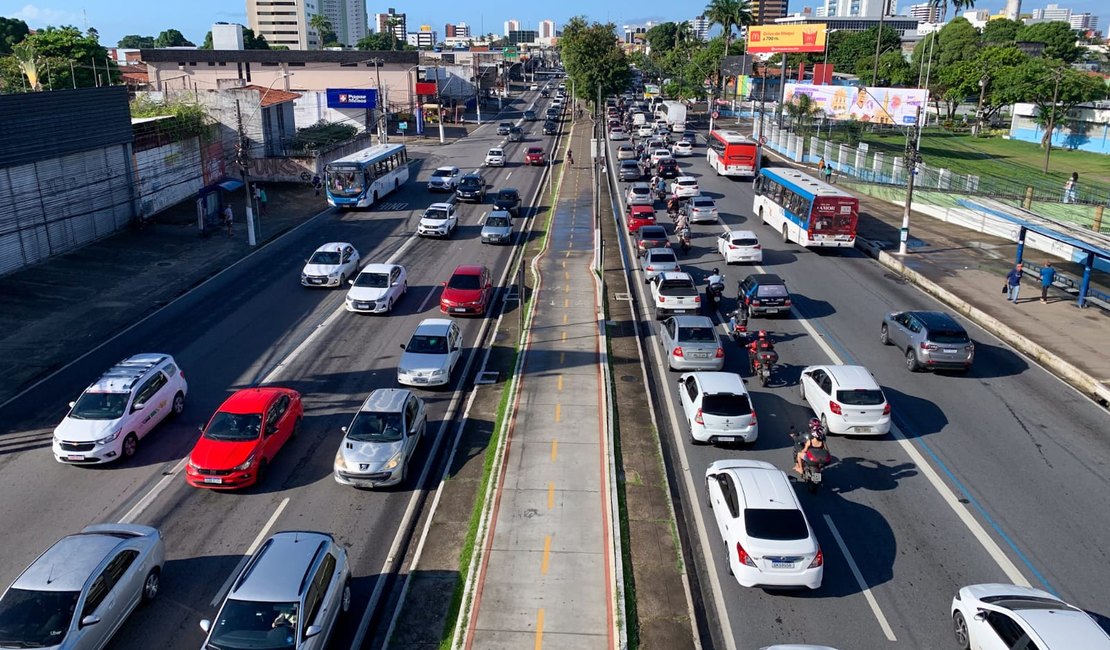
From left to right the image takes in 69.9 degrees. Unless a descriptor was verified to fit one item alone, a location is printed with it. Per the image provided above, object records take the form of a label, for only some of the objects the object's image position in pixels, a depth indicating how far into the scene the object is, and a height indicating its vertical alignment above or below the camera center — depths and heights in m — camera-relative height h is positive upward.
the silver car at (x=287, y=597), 11.95 -7.65
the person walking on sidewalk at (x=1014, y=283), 32.13 -7.36
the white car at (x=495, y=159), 69.75 -5.62
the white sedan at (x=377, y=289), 30.22 -7.36
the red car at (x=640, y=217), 44.03 -6.66
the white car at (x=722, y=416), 19.84 -7.74
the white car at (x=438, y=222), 43.12 -6.81
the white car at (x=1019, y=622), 11.84 -7.91
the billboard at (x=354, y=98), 75.69 -0.57
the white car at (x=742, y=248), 37.22 -6.98
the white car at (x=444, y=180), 56.97 -6.13
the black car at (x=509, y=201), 48.88 -6.50
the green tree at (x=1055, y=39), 122.44 +8.63
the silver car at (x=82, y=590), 12.07 -7.69
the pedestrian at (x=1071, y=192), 46.16 -5.46
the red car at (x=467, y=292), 30.25 -7.38
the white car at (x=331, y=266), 33.78 -7.25
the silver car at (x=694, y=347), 24.55 -7.55
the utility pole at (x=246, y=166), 40.25 -3.65
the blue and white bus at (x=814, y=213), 38.94 -5.76
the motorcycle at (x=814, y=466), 17.94 -8.11
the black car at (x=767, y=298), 29.75 -7.38
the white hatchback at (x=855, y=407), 20.48 -7.78
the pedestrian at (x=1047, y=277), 32.22 -7.12
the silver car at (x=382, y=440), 17.95 -7.87
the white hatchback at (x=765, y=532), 14.36 -7.85
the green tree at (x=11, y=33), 131.00 +9.58
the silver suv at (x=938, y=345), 24.69 -7.52
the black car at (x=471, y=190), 53.59 -6.34
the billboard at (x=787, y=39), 101.19 +6.92
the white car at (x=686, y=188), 51.56 -5.94
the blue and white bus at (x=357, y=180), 50.22 -5.43
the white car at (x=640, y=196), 48.48 -6.18
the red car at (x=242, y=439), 17.75 -7.82
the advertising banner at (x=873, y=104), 75.31 -0.90
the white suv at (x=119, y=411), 18.72 -7.64
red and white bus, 63.41 -4.95
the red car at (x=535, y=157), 71.12 -5.56
